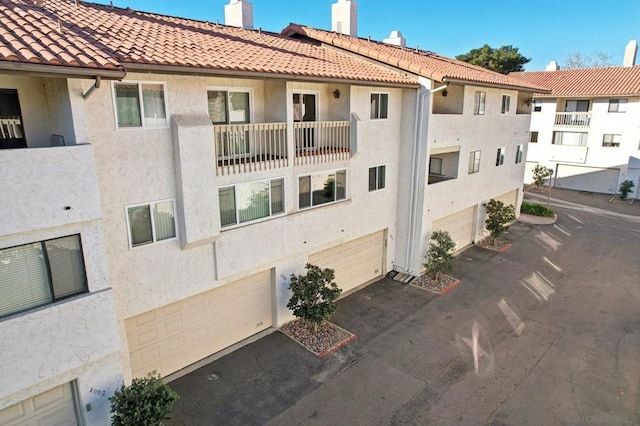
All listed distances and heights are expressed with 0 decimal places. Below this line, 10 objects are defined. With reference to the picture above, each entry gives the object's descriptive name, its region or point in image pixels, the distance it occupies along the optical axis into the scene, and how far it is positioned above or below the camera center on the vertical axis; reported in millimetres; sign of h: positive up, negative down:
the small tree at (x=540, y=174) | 38375 -5282
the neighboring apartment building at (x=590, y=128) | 34469 -789
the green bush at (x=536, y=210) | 28828 -6559
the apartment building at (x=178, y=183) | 7449 -1623
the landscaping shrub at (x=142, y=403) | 8250 -5897
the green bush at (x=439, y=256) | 17484 -5923
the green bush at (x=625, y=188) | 33438 -5775
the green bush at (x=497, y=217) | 22484 -5442
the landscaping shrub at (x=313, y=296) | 13109 -5751
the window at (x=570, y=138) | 36975 -1794
